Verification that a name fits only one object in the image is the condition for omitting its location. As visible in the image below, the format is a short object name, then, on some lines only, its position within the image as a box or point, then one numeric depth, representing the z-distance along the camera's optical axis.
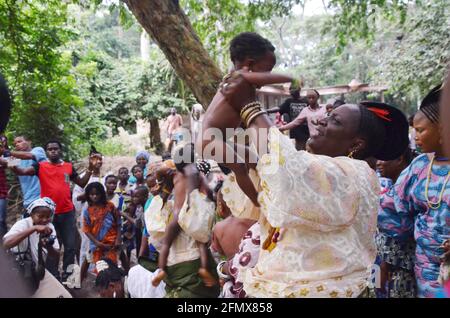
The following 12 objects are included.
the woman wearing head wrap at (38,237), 4.12
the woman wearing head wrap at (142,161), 7.00
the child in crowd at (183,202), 3.46
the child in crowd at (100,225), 5.36
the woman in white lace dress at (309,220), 1.72
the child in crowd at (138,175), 6.55
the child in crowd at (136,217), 5.81
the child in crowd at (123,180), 6.93
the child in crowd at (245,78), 2.09
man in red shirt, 5.83
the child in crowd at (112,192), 6.13
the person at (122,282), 3.75
